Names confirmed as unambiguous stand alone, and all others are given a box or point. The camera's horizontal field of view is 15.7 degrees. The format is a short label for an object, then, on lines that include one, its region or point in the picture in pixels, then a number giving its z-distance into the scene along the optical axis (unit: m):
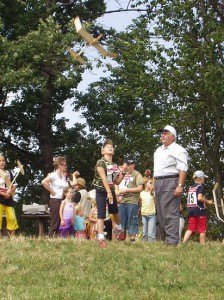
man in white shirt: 11.99
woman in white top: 14.63
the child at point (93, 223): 16.55
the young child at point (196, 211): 14.80
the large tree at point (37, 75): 24.31
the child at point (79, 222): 16.02
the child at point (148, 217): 15.94
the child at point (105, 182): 12.06
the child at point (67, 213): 14.87
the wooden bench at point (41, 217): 18.06
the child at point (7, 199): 14.46
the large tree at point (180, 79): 24.22
